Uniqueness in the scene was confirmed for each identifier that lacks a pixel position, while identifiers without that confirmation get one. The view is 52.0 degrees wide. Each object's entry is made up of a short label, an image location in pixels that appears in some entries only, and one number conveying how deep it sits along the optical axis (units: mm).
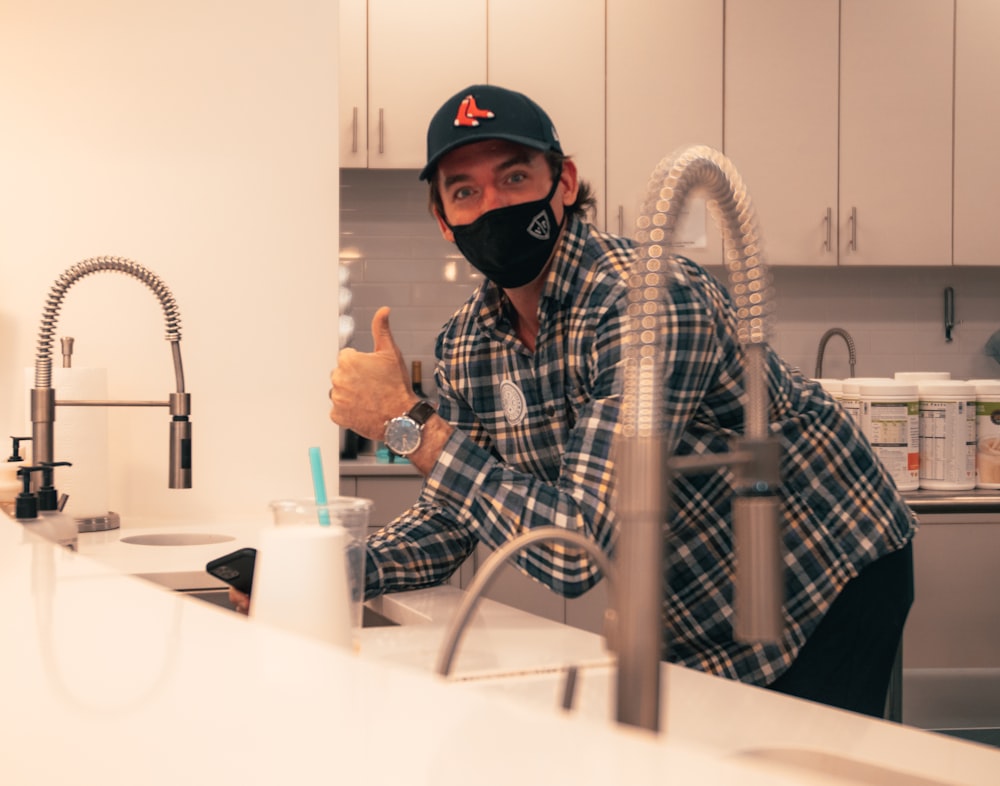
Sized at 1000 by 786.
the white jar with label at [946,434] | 3080
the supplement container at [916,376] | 3188
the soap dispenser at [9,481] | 1723
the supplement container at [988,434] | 3139
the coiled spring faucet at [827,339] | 3715
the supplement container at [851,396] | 3105
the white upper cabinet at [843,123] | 3553
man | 1303
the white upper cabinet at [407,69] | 3455
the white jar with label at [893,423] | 3037
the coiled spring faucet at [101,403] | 1690
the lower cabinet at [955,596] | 3035
